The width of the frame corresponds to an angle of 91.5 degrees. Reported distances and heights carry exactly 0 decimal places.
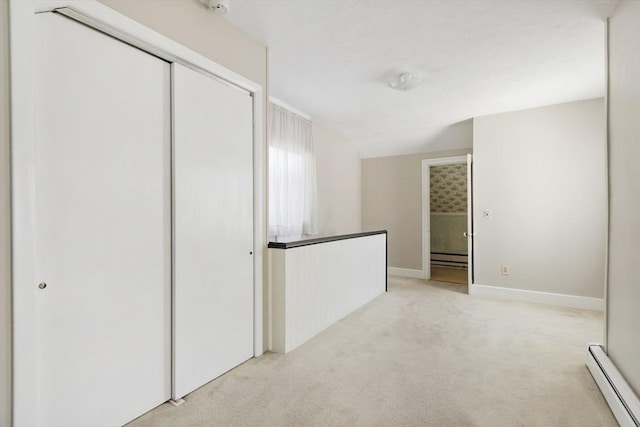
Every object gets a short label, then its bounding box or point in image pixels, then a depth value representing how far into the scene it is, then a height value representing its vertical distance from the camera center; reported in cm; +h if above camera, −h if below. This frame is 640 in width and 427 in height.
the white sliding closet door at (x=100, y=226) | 131 -8
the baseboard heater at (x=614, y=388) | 148 -96
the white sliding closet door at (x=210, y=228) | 181 -12
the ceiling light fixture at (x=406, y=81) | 288 +122
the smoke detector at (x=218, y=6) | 187 +124
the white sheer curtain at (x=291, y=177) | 349 +40
